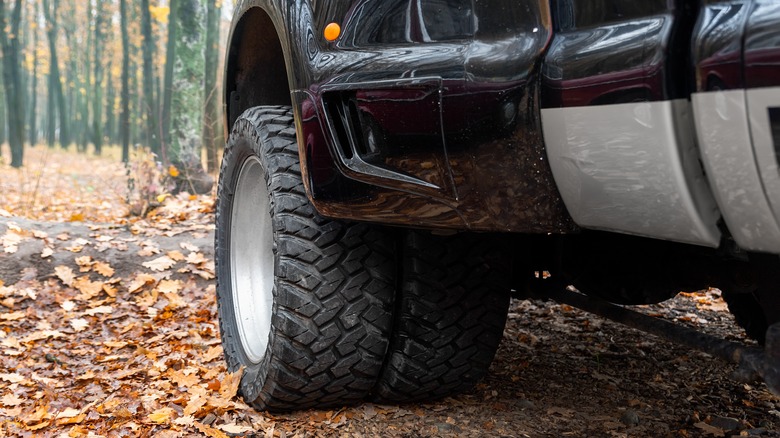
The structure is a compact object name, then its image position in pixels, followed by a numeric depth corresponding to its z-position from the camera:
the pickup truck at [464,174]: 1.22
